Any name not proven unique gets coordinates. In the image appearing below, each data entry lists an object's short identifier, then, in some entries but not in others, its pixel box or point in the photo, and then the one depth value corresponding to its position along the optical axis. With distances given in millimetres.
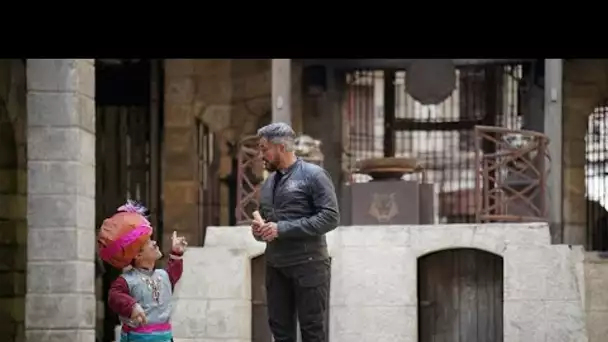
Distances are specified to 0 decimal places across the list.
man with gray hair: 7055
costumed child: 6762
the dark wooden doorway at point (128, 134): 16469
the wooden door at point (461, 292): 9719
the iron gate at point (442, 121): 17703
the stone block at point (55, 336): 10453
